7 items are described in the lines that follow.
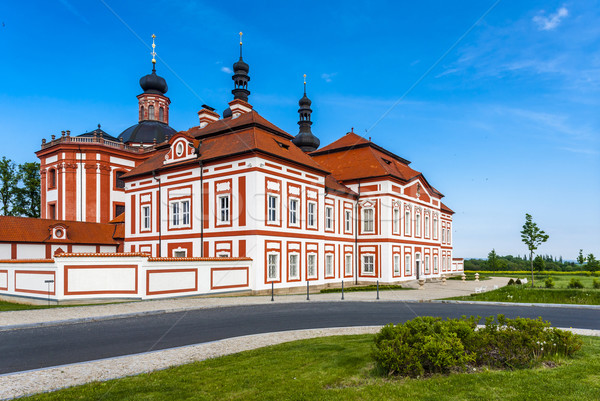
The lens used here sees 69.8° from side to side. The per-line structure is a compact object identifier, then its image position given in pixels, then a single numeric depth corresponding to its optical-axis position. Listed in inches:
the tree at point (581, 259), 2320.3
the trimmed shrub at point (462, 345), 283.0
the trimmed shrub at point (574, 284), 994.1
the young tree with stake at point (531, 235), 1592.0
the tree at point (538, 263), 2154.9
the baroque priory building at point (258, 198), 1097.4
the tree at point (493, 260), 2991.6
